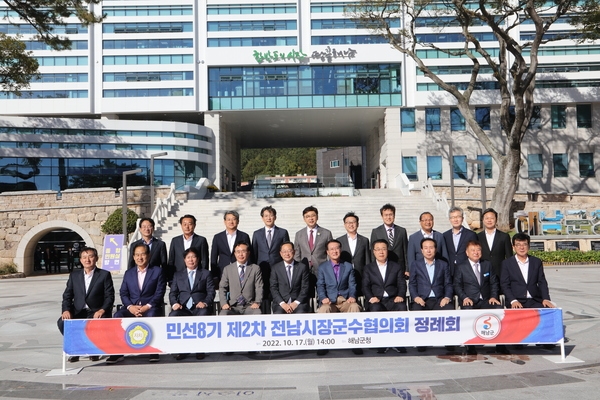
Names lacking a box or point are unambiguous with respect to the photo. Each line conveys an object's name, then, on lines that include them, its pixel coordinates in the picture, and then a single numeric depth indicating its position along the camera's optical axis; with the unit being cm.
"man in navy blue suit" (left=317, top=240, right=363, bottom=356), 780
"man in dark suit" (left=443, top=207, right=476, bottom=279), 845
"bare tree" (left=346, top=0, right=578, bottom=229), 2509
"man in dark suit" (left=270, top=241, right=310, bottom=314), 777
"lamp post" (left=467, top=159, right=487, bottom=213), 2558
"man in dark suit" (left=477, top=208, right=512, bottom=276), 846
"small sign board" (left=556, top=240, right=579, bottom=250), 2580
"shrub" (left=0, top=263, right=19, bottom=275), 2818
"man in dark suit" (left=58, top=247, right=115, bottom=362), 771
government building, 4044
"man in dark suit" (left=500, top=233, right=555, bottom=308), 770
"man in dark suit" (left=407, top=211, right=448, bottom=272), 845
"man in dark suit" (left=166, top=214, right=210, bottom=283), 864
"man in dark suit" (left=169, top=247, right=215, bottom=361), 778
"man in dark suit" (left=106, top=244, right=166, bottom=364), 769
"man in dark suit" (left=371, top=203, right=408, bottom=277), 884
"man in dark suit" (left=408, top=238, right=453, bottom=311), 774
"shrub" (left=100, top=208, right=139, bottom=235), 2890
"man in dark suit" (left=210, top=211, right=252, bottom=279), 879
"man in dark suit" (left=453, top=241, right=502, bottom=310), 771
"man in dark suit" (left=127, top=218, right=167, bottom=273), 868
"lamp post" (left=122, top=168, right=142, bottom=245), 2514
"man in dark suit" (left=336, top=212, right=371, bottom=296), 852
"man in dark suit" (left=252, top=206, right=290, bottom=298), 868
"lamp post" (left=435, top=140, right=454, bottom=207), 2742
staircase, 2584
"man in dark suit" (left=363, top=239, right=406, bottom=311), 781
